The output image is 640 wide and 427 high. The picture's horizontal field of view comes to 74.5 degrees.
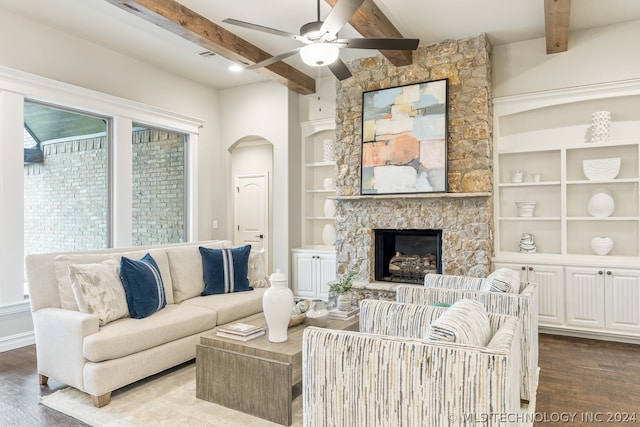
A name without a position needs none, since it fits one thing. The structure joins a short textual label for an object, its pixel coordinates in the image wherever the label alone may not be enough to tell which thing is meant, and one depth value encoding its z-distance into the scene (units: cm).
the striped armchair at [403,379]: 155
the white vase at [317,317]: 323
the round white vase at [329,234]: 606
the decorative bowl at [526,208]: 479
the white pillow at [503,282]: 285
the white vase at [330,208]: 604
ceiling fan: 290
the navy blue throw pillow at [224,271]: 417
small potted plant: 353
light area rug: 254
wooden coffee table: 251
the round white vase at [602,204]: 439
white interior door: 707
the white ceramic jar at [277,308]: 277
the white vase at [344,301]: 353
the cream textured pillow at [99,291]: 297
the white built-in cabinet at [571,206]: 419
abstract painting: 477
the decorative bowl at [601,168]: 434
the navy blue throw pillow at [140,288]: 322
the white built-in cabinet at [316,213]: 589
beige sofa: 277
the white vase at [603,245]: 439
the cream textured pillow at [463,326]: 175
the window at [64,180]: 429
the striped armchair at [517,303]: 263
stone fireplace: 462
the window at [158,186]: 538
